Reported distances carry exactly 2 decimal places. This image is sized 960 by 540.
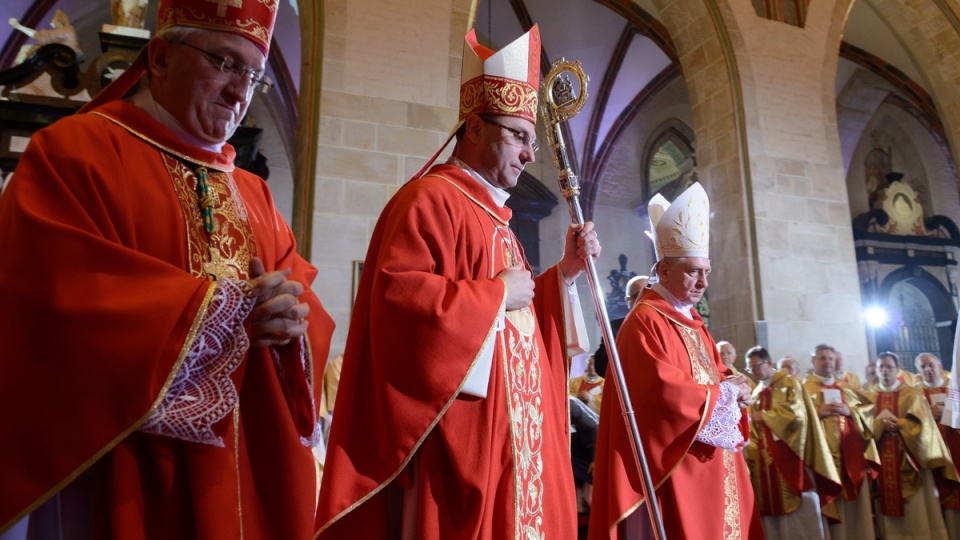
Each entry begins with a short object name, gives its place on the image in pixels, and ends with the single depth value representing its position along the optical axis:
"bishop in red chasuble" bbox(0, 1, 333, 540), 1.18
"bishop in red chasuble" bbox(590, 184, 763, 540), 3.07
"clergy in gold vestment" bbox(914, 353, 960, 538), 6.04
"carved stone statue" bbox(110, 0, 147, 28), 5.30
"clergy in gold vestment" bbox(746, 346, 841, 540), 5.54
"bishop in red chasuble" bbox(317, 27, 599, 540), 1.70
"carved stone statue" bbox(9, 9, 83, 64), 5.38
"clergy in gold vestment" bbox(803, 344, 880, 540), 5.88
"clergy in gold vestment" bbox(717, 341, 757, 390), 6.78
